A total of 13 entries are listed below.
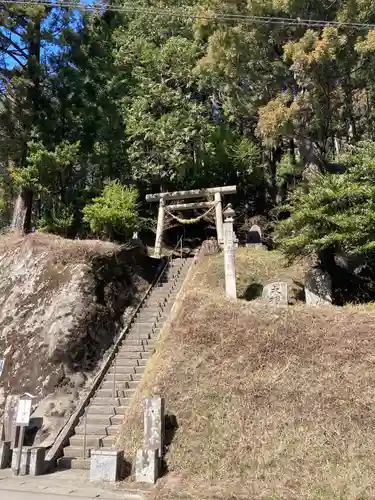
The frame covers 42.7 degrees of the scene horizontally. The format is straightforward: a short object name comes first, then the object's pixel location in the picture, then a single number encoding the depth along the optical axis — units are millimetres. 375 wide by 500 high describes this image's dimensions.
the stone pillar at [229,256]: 12133
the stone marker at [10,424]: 8852
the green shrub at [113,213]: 18656
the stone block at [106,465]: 7500
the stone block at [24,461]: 8180
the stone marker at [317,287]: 12298
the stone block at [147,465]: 7418
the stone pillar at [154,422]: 7727
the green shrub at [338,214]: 11336
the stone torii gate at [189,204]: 19406
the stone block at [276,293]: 12039
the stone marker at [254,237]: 19002
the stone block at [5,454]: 8602
